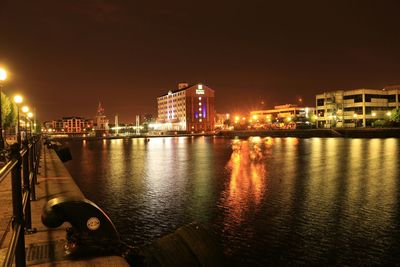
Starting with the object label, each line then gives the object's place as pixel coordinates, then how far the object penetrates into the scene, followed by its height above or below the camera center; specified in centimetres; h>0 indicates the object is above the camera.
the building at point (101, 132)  17616 -57
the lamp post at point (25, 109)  3675 +212
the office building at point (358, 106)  13188 +616
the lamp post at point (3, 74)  1919 +277
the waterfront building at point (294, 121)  17036 +245
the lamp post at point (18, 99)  2488 +211
